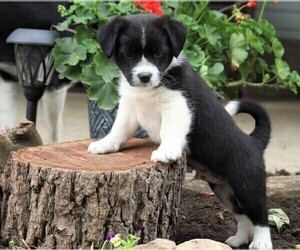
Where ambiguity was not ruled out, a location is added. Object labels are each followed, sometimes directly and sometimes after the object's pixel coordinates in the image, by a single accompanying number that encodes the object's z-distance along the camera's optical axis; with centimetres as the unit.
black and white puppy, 432
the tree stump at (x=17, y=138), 513
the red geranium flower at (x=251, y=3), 667
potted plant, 611
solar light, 634
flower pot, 643
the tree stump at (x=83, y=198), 421
